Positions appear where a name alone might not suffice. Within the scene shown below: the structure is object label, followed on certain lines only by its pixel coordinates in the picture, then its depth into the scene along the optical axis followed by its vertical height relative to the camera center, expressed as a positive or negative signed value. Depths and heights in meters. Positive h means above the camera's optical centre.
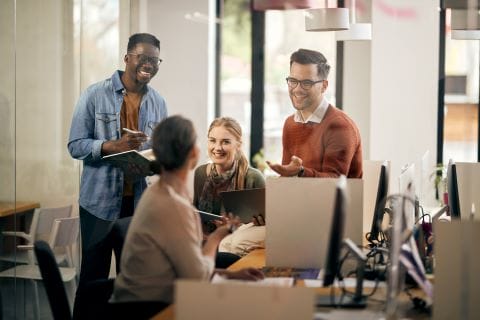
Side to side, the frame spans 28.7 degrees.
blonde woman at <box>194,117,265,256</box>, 5.04 -0.22
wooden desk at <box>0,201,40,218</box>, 4.91 -0.42
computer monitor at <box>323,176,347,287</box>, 2.92 -0.31
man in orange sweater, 4.75 +0.00
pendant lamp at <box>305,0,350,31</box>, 5.50 +0.66
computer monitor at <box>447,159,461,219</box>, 4.54 -0.29
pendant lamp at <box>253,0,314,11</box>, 5.75 +0.81
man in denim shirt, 5.19 +0.00
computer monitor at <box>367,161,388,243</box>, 4.34 -0.31
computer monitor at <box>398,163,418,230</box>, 3.74 -0.24
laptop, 4.55 -0.35
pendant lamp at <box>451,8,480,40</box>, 5.66 +0.69
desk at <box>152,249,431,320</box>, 3.10 -0.62
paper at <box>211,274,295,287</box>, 3.40 -0.56
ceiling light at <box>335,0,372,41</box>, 6.49 +0.69
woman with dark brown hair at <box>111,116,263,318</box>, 3.14 -0.35
